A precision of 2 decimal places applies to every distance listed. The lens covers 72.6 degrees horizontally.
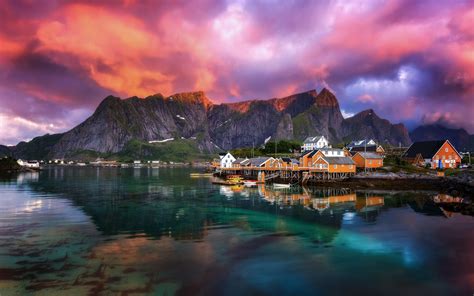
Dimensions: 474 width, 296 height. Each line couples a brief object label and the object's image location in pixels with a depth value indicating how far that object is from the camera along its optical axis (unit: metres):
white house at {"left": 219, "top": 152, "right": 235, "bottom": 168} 126.44
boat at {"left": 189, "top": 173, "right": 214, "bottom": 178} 123.61
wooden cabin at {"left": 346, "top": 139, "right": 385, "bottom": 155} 109.81
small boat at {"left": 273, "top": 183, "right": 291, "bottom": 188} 77.62
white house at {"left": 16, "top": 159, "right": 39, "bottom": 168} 171.36
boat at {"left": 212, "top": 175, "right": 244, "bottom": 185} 82.94
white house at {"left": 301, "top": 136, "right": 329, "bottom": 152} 144.70
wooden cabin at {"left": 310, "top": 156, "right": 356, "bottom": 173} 82.38
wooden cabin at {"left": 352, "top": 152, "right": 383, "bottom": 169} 86.50
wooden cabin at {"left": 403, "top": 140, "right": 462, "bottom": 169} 87.44
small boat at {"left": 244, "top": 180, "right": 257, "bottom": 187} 81.88
